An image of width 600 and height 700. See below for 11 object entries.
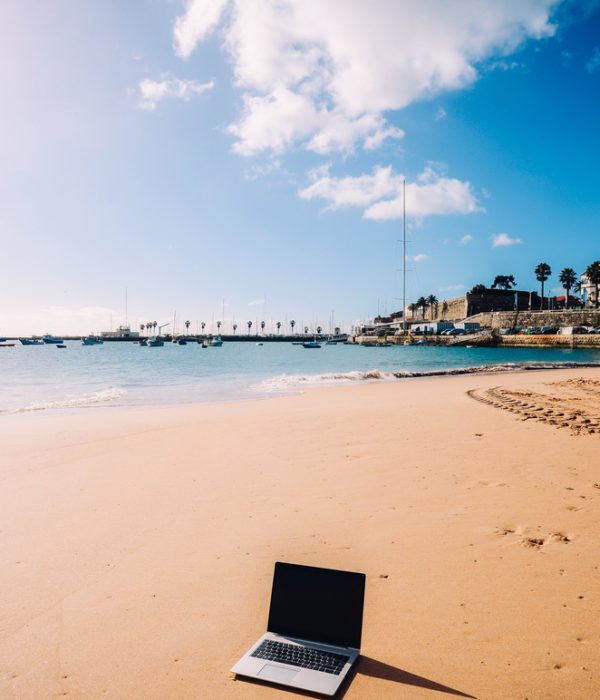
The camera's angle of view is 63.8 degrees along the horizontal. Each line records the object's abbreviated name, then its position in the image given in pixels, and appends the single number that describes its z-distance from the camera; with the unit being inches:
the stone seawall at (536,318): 3996.1
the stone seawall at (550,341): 3348.9
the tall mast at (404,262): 4192.9
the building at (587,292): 4659.9
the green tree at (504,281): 6382.9
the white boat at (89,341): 7327.8
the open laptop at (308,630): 127.3
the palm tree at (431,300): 7325.8
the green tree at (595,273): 4286.4
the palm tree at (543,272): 5206.7
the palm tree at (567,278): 5024.6
